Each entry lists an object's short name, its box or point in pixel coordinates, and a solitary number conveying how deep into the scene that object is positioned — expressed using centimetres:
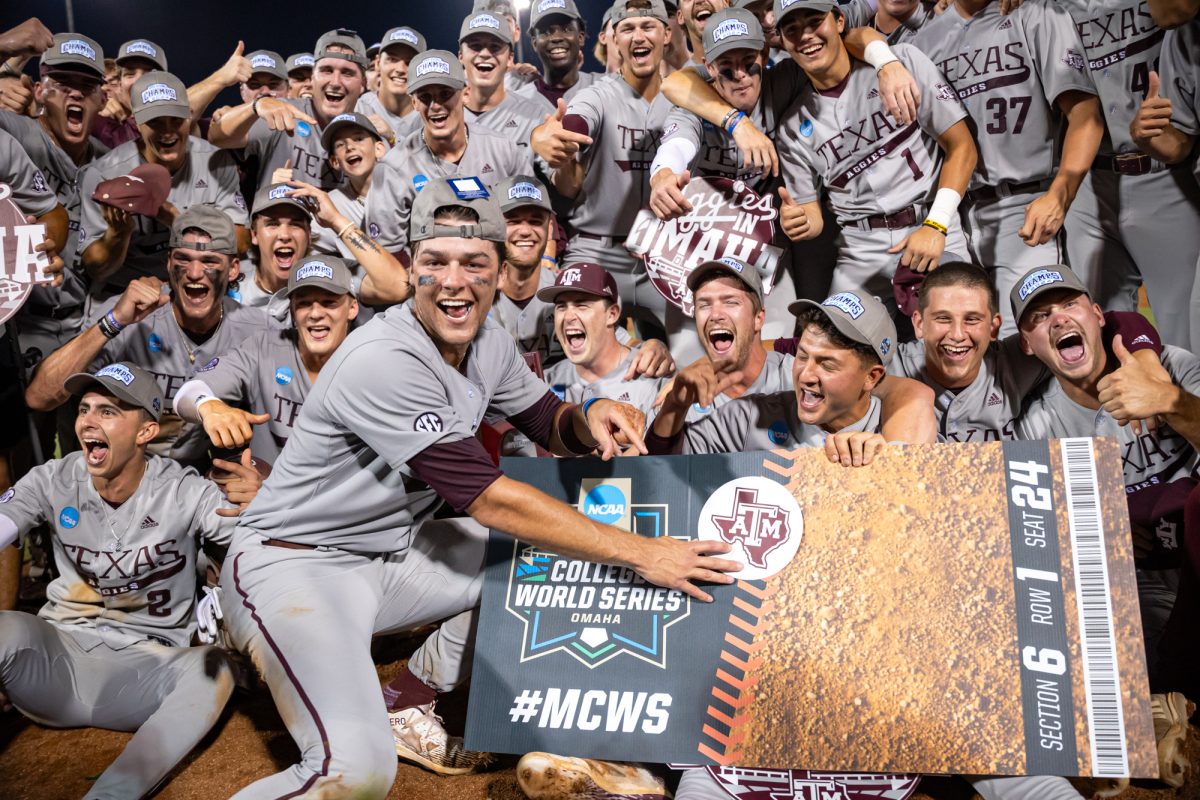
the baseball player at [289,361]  442
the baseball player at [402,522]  283
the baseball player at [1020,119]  438
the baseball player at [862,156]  443
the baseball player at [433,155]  521
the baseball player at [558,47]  620
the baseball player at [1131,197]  449
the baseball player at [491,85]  593
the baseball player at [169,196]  509
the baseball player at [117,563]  358
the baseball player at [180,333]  456
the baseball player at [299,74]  834
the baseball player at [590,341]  455
